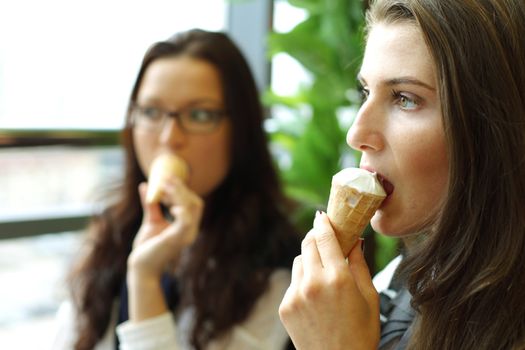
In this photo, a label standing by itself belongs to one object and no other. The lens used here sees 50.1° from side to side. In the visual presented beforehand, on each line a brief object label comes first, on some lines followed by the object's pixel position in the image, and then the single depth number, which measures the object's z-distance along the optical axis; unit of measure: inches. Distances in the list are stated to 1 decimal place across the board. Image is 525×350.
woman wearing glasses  59.4
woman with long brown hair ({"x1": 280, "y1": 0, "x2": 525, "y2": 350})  29.5
